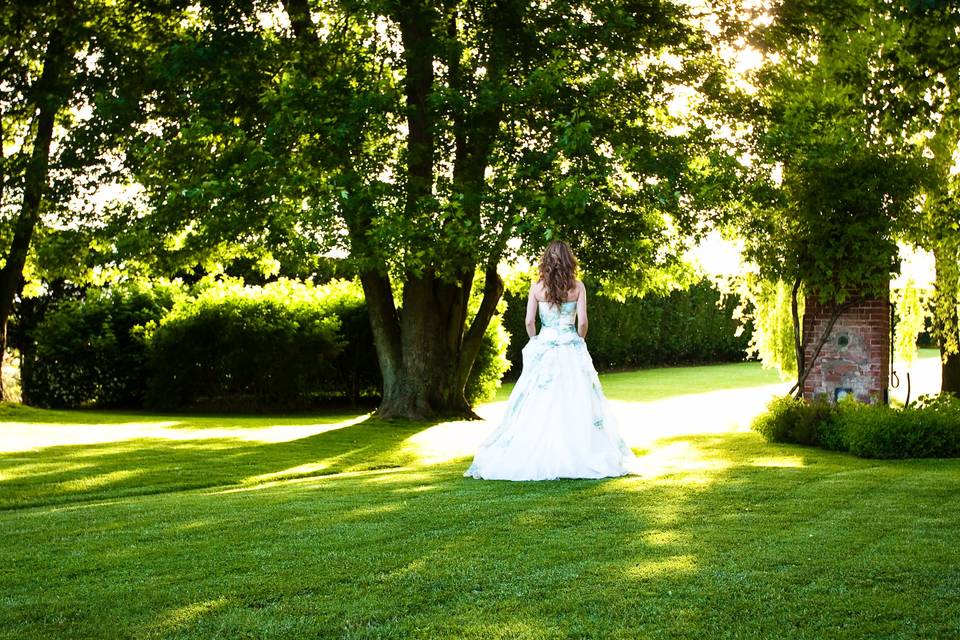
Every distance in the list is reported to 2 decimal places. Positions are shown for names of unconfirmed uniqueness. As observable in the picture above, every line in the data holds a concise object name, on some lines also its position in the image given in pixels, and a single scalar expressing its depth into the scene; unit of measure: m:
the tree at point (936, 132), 9.73
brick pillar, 15.62
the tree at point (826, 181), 14.59
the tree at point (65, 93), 15.39
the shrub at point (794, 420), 14.29
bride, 9.61
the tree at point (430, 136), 13.86
